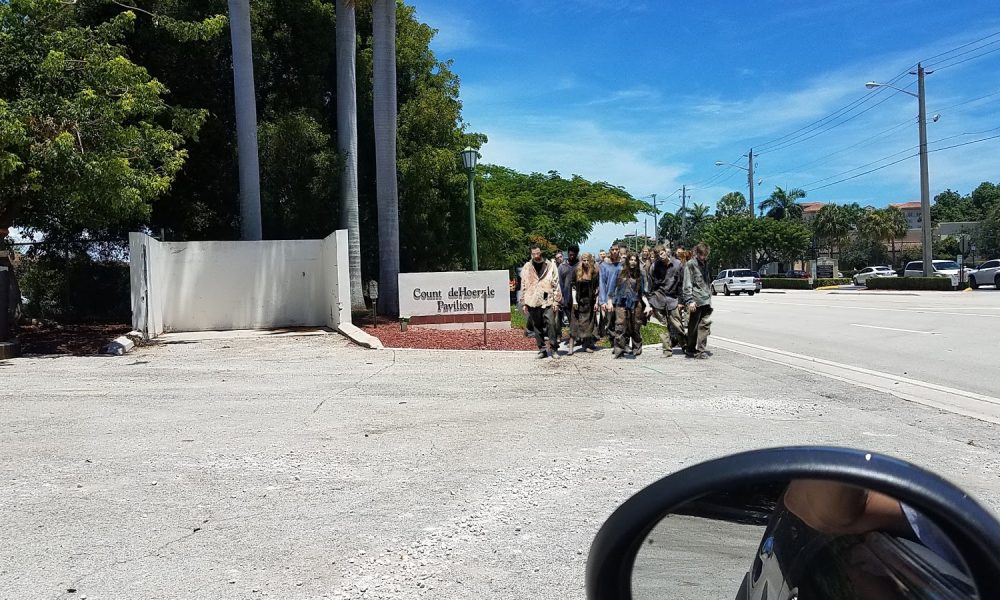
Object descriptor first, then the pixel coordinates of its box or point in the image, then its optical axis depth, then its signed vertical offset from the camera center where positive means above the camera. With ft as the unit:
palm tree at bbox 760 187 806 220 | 294.46 +28.54
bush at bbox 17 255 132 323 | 58.39 +0.42
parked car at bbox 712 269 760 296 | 143.23 -1.45
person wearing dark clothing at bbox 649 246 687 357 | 39.91 -0.96
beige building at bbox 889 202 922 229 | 422.41 +33.90
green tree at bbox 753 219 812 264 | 234.79 +11.85
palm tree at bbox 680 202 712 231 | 339.16 +27.96
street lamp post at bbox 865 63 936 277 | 119.24 +14.69
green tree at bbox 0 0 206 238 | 37.17 +9.19
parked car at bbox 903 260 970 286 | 135.95 -0.11
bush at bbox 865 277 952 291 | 121.90 -2.46
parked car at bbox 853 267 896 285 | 177.61 -0.70
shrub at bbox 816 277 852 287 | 189.49 -2.64
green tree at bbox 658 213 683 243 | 367.95 +26.02
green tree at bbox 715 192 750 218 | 326.03 +31.73
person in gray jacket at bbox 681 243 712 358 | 38.29 -1.23
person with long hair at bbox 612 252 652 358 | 39.65 -1.42
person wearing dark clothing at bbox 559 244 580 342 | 42.27 +0.32
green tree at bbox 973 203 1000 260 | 218.79 +9.49
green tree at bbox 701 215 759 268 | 235.61 +11.97
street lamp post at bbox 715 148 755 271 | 210.18 +30.81
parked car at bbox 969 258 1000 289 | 118.42 -1.28
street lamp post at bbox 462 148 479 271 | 55.36 +8.50
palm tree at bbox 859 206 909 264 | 256.73 +16.09
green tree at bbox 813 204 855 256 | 262.88 +17.49
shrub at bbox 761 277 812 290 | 189.45 -2.97
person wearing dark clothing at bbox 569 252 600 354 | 41.45 -1.43
